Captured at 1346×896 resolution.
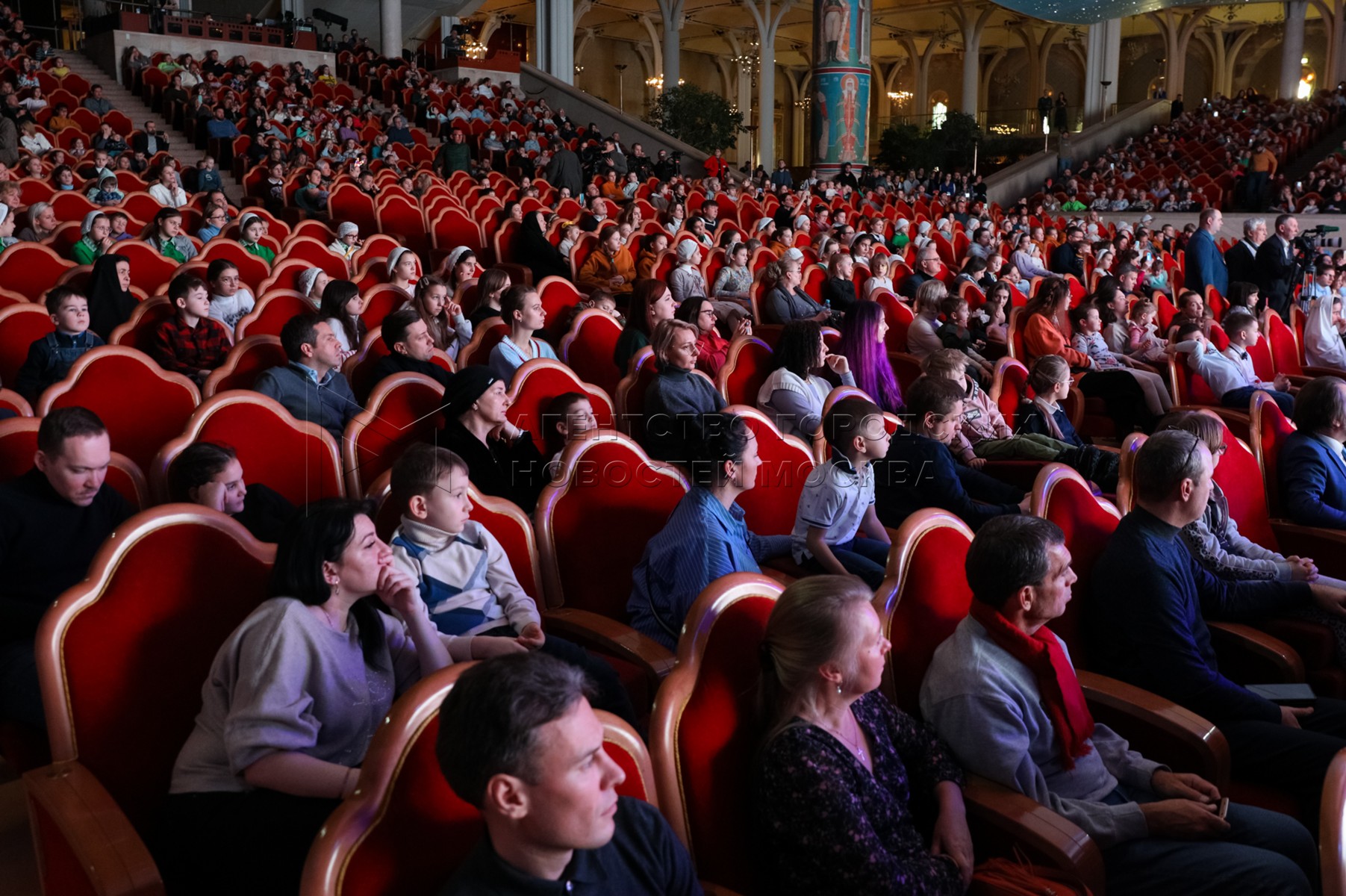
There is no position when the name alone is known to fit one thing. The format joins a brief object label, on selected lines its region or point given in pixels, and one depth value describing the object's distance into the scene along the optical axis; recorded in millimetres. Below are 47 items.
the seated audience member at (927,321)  5059
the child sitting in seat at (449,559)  1903
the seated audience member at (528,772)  1036
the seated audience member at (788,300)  5438
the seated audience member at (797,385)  3510
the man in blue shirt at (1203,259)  6637
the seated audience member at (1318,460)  2861
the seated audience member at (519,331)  3547
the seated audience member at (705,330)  4219
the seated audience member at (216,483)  2016
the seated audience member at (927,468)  2939
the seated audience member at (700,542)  2096
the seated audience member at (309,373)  3014
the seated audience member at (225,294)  4191
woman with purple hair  4227
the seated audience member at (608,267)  6250
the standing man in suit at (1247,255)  6828
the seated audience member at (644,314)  3975
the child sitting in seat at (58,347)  3188
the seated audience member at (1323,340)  5434
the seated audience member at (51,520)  1910
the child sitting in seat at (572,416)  2900
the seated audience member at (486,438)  2654
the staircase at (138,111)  9836
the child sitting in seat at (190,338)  3617
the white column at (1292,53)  19828
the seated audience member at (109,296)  4109
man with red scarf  1594
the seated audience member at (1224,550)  2498
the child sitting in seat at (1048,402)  3740
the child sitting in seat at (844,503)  2561
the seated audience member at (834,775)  1354
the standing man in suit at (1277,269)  6688
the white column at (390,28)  16031
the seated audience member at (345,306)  3861
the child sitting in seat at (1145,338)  5273
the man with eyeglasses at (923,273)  6645
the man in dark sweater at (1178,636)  1880
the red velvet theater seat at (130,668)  1369
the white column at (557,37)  17062
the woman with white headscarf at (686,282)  5867
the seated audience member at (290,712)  1368
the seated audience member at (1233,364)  4402
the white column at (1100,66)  20281
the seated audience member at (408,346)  3254
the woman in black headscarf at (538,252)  6301
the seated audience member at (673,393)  3172
